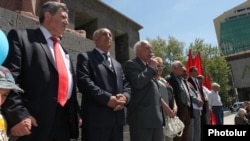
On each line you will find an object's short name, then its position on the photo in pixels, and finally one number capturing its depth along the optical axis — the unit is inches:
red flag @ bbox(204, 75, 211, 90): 423.5
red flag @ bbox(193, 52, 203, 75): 350.9
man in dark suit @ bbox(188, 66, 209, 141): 251.8
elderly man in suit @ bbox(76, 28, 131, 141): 114.8
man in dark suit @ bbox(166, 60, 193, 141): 204.1
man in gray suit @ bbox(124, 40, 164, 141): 142.3
